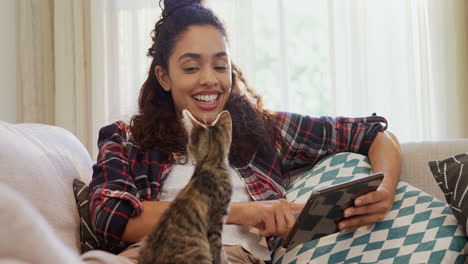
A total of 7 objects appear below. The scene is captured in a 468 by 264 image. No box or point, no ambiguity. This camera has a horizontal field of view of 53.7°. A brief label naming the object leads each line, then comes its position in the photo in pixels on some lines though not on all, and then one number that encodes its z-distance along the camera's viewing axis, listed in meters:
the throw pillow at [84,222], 1.41
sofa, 0.54
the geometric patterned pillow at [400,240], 1.28
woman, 1.37
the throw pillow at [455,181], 1.30
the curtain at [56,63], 3.28
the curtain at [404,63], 2.94
